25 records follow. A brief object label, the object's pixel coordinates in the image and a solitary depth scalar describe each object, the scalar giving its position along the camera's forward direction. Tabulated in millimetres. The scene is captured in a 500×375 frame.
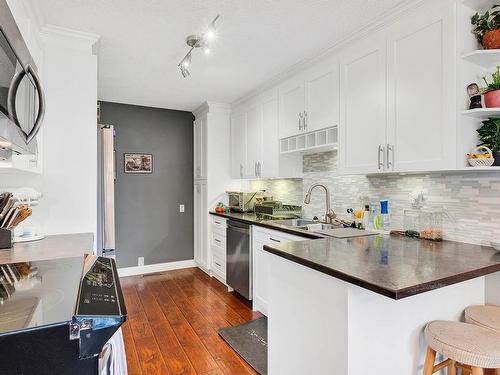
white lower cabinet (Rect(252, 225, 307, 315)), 2869
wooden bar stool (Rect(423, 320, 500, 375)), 1162
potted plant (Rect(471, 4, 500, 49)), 1618
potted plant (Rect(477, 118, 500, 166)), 1624
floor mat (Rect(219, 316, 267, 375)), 2179
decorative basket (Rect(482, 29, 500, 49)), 1609
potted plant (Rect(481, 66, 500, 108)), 1597
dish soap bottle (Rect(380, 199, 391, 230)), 2314
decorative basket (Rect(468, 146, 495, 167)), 1594
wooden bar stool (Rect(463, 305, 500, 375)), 1411
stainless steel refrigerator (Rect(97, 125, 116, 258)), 2422
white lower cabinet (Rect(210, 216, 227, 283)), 3785
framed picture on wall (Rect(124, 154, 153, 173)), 4309
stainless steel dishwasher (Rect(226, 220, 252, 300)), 3176
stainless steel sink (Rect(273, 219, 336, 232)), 2732
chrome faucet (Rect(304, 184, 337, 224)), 2764
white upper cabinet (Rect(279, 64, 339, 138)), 2533
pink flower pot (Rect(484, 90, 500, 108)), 1595
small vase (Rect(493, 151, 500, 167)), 1598
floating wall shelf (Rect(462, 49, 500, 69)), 1610
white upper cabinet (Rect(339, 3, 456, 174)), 1721
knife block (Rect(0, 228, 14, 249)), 1684
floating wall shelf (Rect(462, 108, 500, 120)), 1587
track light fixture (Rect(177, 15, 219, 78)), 2123
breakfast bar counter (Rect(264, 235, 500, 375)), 1237
